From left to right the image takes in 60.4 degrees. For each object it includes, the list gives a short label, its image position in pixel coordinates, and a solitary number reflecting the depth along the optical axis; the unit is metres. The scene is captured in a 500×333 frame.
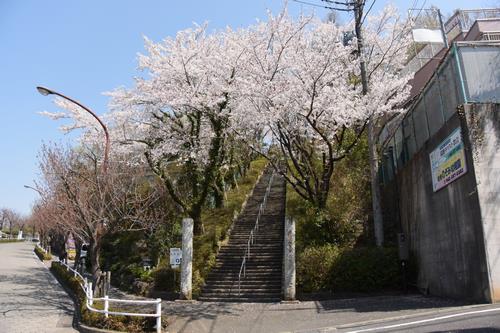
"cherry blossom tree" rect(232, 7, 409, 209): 16.89
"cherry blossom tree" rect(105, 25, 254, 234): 19.52
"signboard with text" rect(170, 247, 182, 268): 15.91
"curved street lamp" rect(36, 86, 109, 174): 13.34
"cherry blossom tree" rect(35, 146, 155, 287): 14.68
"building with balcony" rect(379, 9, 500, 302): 10.64
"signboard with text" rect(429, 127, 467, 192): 11.43
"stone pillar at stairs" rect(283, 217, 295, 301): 14.54
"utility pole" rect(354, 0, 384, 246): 16.02
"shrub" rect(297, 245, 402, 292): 14.66
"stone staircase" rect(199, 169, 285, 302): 16.03
